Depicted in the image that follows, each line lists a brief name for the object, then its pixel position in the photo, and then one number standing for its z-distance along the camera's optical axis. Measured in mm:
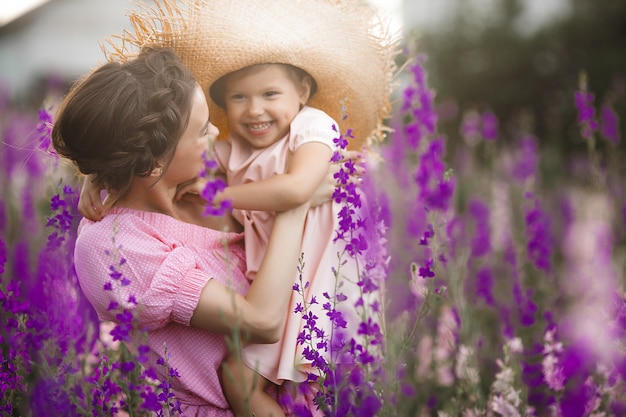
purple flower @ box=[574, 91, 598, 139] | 3113
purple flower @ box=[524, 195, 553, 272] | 3006
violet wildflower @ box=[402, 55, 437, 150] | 2375
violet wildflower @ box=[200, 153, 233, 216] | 1418
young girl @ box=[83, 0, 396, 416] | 1844
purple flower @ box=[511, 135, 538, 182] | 4475
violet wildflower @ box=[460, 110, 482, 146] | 5734
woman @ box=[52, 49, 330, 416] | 1721
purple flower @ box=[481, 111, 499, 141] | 5262
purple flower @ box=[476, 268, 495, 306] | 3419
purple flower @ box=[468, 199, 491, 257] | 3793
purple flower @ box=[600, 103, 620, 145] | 3695
